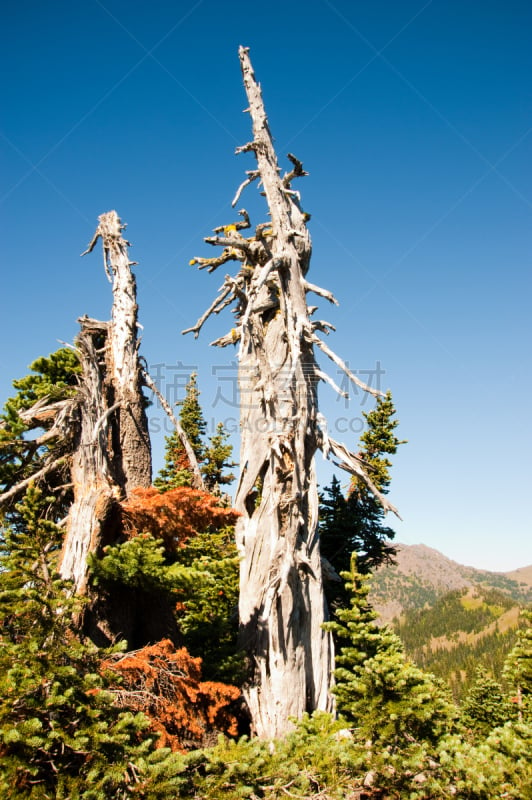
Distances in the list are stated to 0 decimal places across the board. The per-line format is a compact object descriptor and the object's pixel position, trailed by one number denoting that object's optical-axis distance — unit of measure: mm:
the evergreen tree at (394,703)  6934
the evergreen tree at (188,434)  23406
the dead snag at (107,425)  8531
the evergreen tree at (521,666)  8781
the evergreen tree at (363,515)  18672
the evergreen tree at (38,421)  9258
